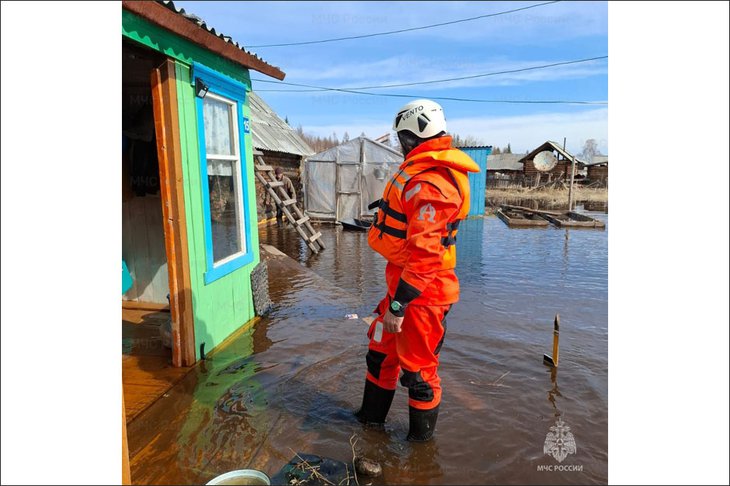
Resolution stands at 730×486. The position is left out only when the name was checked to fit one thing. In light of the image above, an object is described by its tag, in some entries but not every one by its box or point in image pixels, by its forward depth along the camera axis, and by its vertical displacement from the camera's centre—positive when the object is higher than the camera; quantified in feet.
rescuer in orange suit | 9.55 -0.91
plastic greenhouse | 57.52 +4.02
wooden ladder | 39.24 +0.64
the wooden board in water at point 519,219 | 59.82 -2.30
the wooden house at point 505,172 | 131.95 +9.37
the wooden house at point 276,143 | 54.34 +9.00
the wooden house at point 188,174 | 13.03 +1.42
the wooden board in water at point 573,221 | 57.52 -2.70
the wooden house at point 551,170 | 122.21 +9.12
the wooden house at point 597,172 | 127.65 +7.86
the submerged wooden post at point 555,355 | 15.43 -5.32
